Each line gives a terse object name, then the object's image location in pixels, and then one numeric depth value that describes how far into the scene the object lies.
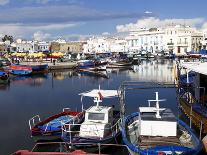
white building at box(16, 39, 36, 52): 119.58
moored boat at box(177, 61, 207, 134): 15.83
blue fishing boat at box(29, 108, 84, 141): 15.47
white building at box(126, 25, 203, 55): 102.62
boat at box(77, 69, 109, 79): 49.52
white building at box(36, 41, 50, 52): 127.50
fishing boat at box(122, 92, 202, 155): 11.52
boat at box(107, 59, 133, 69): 62.00
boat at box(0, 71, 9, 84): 40.01
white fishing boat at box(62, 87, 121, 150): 13.97
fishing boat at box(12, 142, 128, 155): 14.08
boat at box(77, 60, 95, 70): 56.41
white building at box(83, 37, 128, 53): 123.74
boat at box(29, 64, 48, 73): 51.90
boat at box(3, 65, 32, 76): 48.33
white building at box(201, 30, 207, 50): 74.27
